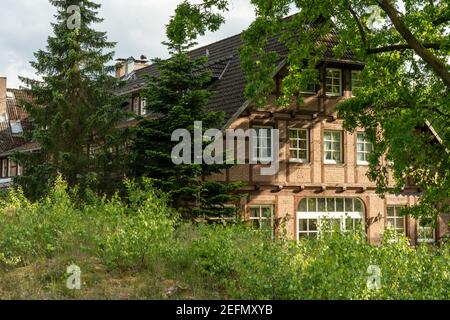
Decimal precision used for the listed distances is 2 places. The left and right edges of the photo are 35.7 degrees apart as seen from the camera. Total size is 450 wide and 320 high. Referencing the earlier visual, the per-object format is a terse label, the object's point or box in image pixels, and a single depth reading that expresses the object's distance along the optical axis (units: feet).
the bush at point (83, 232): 37.73
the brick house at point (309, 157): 89.97
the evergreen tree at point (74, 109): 79.46
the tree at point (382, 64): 67.10
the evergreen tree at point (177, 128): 71.51
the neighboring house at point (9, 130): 145.94
